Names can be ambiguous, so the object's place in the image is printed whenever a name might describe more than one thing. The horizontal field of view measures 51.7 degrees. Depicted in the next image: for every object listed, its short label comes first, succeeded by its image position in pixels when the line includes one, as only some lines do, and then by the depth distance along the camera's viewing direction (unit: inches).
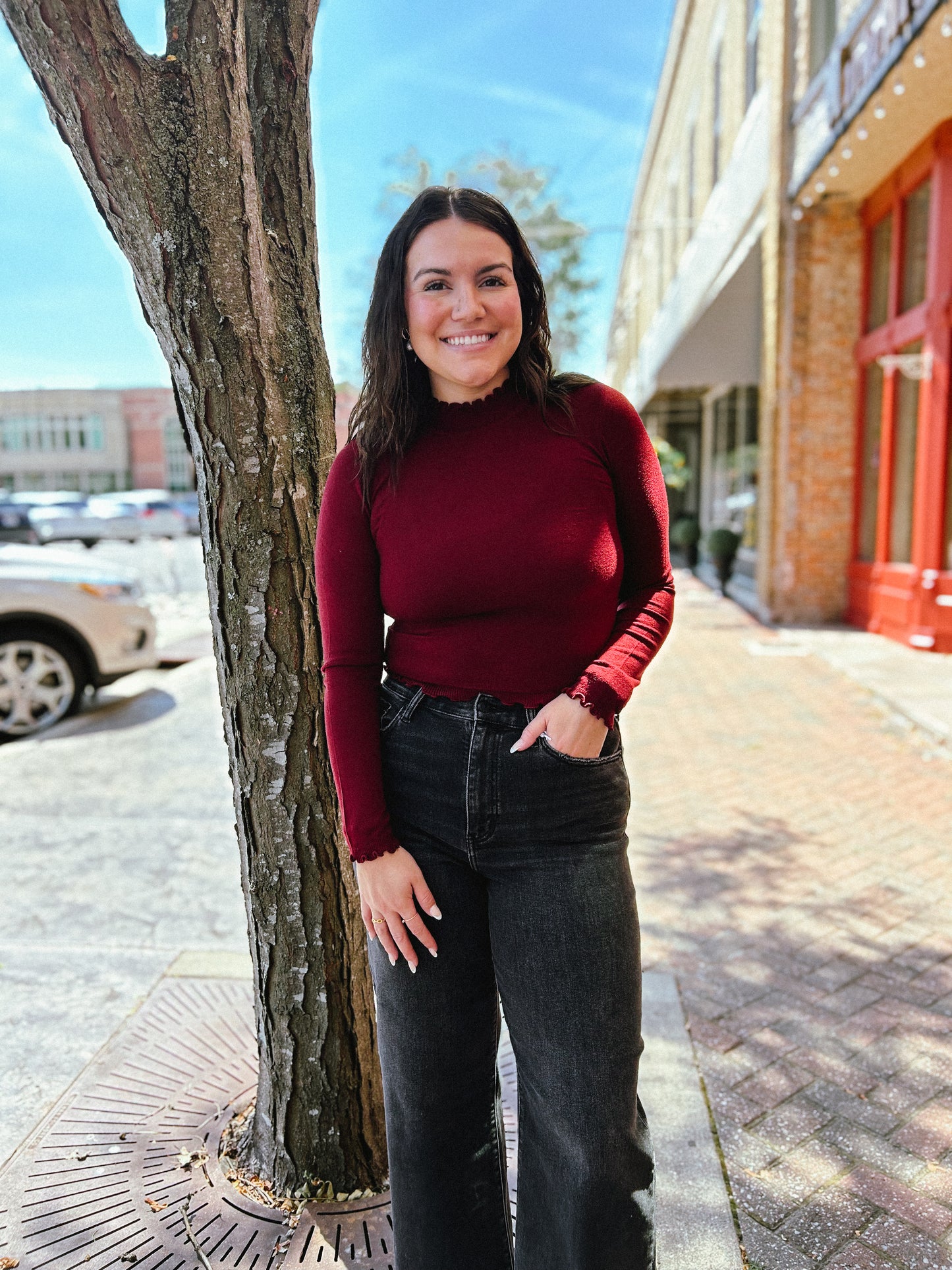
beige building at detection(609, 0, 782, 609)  500.1
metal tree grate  82.5
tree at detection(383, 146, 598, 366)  1075.9
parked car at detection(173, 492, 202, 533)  1489.9
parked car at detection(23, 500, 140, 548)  1359.5
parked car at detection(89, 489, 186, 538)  1423.5
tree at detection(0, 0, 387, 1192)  70.9
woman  61.5
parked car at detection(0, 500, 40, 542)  1318.9
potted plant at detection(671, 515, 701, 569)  725.3
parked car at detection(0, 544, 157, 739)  260.8
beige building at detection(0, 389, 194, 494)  2234.3
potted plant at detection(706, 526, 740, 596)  547.2
